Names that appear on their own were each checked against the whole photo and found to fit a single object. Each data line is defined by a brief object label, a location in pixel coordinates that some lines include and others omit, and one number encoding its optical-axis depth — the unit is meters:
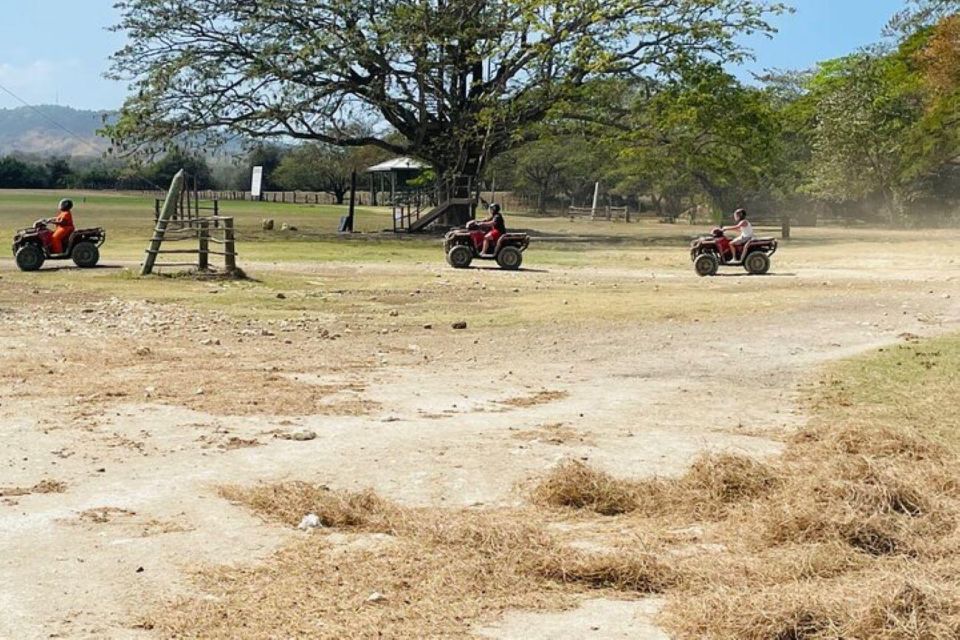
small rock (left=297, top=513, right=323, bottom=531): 6.18
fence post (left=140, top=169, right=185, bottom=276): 22.36
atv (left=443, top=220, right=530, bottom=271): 25.97
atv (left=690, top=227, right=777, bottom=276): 24.72
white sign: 59.88
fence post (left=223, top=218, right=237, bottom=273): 22.30
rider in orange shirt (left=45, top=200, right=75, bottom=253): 24.16
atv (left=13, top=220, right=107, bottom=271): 23.62
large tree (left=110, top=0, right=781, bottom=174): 40.06
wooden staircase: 43.30
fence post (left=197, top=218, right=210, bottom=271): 22.38
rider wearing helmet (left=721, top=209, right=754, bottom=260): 24.88
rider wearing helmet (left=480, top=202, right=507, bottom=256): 26.02
